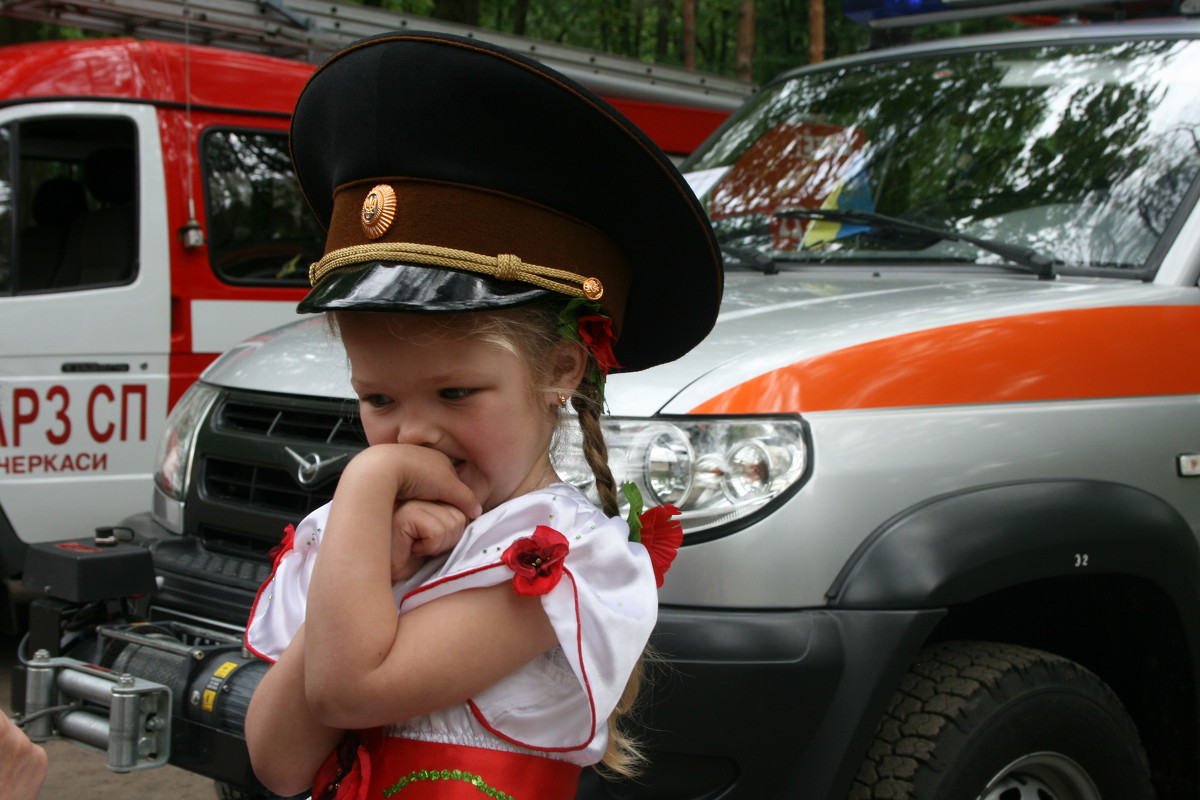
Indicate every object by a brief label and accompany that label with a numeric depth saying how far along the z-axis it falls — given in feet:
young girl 4.43
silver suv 7.60
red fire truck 16.96
